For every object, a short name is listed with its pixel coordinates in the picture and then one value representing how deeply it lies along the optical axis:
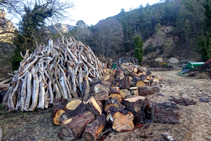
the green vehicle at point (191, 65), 11.27
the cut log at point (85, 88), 4.03
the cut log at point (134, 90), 4.60
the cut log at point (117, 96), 3.68
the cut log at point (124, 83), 4.74
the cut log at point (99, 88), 3.69
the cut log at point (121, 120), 2.63
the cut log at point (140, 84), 5.23
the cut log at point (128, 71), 6.80
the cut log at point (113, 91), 3.70
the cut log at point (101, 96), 3.22
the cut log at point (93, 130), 2.34
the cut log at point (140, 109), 2.89
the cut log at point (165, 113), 2.73
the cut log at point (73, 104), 3.20
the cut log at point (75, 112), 2.99
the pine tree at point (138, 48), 20.33
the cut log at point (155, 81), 6.14
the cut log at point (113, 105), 3.07
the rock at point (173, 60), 20.32
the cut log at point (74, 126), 2.46
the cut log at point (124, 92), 4.10
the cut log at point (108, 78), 5.60
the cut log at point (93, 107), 2.82
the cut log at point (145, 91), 4.84
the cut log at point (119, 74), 6.02
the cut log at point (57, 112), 3.12
